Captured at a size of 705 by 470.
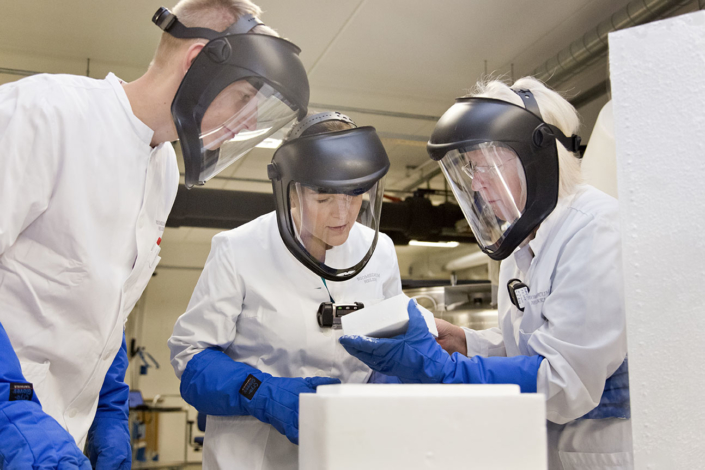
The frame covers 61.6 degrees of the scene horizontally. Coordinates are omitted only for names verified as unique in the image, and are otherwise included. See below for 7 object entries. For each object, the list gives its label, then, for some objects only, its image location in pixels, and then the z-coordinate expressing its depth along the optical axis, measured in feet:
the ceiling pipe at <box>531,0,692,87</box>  9.71
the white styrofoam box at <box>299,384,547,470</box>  2.06
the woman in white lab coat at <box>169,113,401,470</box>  4.50
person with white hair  3.92
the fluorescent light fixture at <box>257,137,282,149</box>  4.95
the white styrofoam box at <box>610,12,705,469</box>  2.36
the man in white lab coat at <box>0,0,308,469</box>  3.93
